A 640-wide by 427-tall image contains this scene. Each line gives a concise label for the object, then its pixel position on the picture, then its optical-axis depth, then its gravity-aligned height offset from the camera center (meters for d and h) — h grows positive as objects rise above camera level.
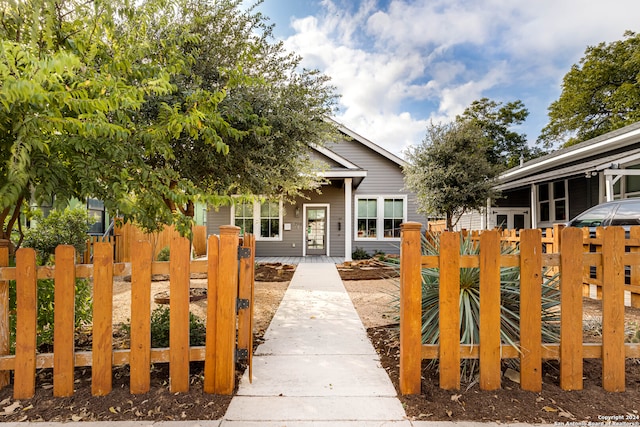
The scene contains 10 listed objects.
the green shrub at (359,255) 13.30 -1.09
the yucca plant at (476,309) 2.71 -0.70
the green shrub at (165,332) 2.96 -0.94
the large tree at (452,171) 11.31 +1.89
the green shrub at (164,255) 9.25 -0.78
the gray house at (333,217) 14.32 +0.42
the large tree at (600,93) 20.42 +8.92
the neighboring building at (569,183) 9.00 +1.50
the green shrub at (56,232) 4.64 -0.08
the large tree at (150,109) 2.17 +1.15
